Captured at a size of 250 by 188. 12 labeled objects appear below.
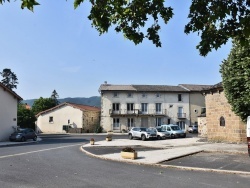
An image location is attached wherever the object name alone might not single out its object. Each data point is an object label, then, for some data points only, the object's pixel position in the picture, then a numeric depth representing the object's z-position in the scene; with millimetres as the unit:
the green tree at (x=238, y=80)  11966
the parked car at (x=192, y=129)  39427
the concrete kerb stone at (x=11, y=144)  19961
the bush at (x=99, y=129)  41544
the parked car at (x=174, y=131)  25923
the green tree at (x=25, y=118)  38130
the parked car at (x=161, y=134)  25463
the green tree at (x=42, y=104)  52523
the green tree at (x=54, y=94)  79540
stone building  17166
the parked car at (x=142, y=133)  24104
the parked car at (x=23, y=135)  23767
